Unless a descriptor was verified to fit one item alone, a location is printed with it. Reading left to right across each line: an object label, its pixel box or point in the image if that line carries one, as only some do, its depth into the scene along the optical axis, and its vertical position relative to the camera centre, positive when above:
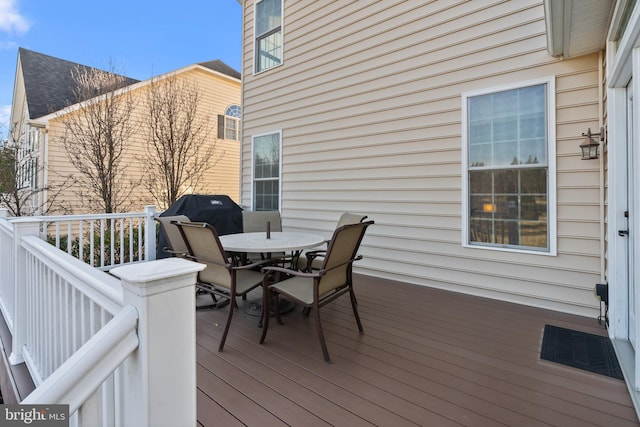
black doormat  2.23 -1.09
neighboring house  8.47 +2.79
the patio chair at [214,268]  2.61 -0.49
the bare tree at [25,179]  7.51 +0.84
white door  2.38 -0.06
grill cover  5.28 -0.01
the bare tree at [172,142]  8.53 +1.96
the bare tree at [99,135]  8.09 +2.00
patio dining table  2.99 -0.33
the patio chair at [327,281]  2.43 -0.62
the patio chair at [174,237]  3.68 -0.31
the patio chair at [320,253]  3.55 -0.45
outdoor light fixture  2.97 +0.63
